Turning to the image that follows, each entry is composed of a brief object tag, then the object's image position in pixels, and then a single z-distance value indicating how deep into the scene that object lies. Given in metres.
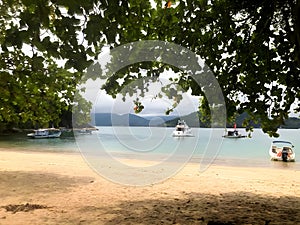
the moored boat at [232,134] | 106.27
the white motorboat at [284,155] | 37.47
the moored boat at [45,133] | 82.25
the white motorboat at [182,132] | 96.06
